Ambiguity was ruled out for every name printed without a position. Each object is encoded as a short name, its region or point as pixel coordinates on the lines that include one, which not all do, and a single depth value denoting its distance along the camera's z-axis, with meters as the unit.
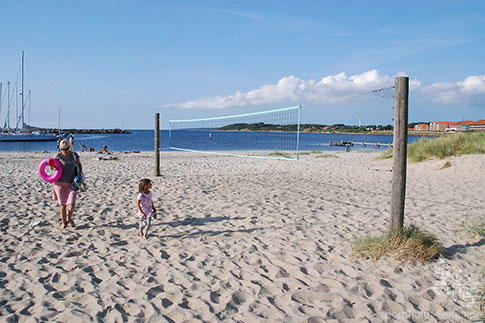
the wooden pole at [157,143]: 9.45
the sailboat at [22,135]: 41.44
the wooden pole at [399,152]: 3.77
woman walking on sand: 4.73
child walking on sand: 4.47
